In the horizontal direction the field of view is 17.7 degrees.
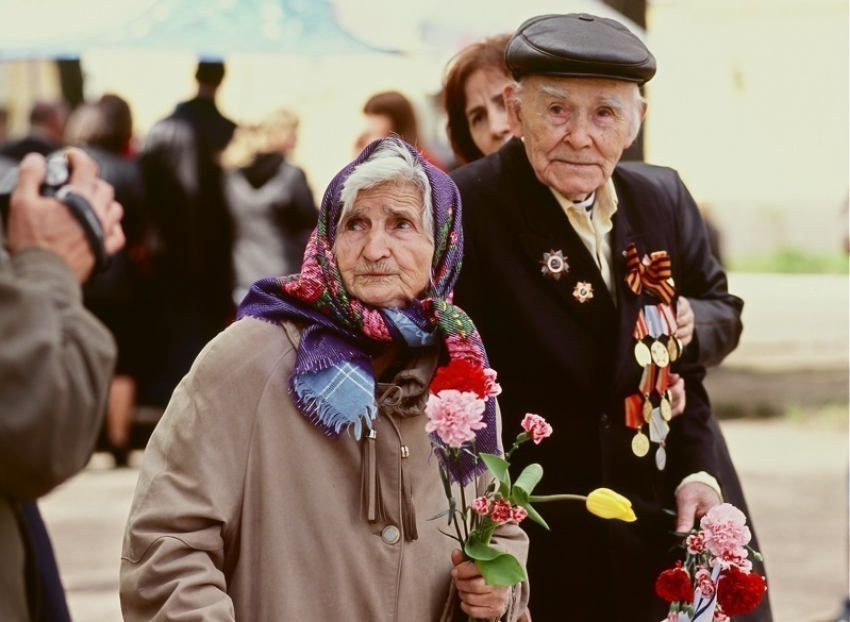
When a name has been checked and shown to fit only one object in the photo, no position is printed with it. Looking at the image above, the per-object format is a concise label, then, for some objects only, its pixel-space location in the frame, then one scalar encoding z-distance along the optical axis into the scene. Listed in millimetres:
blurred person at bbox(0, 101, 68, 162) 17795
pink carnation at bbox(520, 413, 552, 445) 5267
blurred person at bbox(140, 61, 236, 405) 17360
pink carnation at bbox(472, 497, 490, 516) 5158
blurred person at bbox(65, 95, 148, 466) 17288
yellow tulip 5122
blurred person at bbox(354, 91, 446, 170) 13994
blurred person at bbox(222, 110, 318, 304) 17563
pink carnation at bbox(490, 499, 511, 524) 5133
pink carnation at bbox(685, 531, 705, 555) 5868
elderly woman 5292
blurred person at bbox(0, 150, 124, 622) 4007
